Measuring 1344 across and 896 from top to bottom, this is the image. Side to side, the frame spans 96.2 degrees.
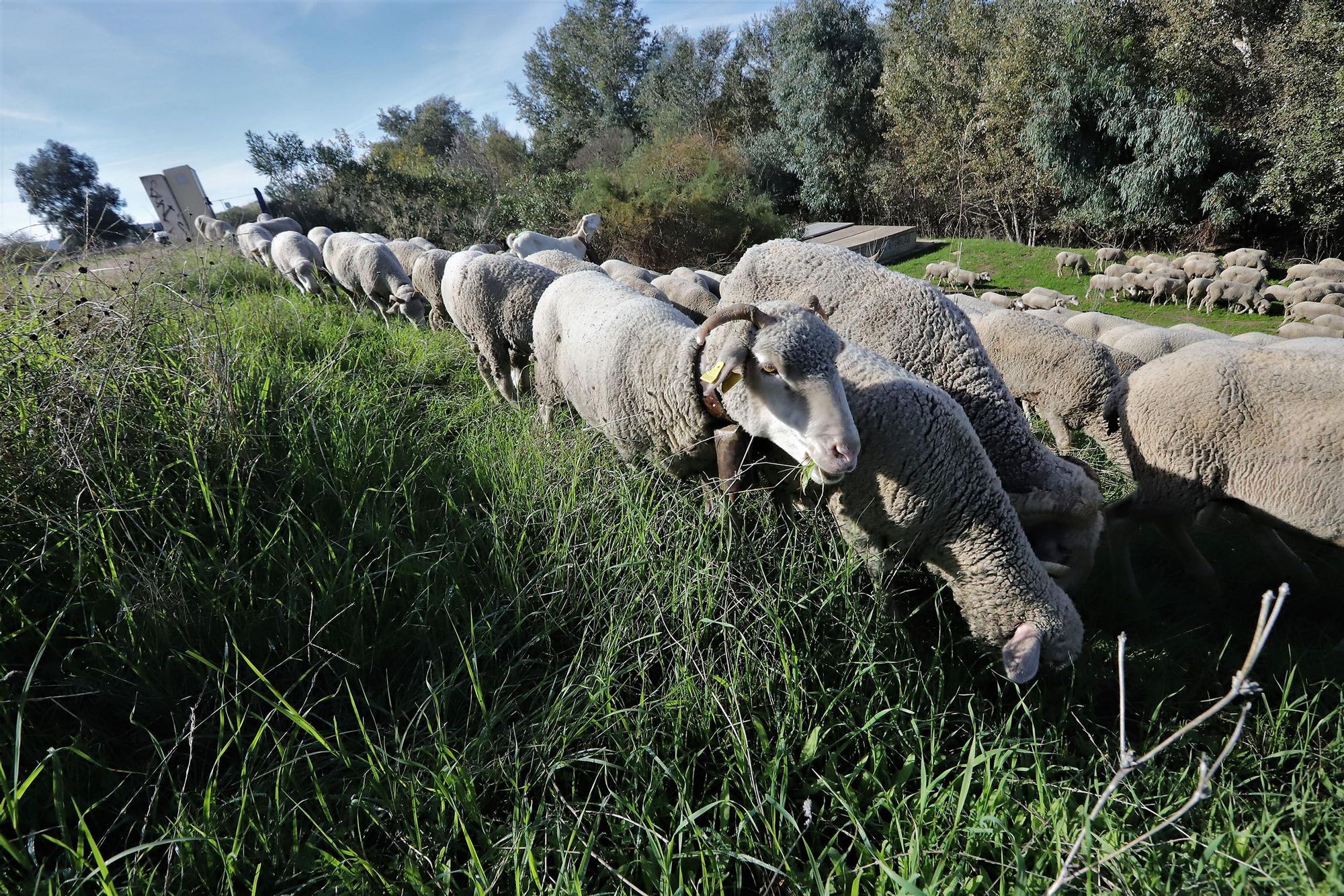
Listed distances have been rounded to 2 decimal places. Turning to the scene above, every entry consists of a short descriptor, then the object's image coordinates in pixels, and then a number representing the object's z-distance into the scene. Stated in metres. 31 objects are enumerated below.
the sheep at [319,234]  11.09
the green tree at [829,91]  21.27
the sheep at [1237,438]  2.58
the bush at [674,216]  13.10
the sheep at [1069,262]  13.59
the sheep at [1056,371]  3.93
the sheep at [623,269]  7.28
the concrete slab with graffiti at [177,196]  12.84
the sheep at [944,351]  2.79
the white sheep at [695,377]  2.27
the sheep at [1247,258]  12.03
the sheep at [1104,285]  11.35
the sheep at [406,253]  8.12
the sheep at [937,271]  13.16
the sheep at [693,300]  6.07
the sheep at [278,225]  12.96
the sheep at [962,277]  12.20
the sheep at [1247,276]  10.27
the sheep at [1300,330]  6.80
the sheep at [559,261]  6.00
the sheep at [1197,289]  10.53
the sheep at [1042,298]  9.93
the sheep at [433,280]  6.42
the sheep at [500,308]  4.89
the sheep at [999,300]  9.05
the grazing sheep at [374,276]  6.91
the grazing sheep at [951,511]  2.39
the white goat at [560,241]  8.35
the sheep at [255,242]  10.41
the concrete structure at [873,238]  16.17
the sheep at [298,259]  8.26
